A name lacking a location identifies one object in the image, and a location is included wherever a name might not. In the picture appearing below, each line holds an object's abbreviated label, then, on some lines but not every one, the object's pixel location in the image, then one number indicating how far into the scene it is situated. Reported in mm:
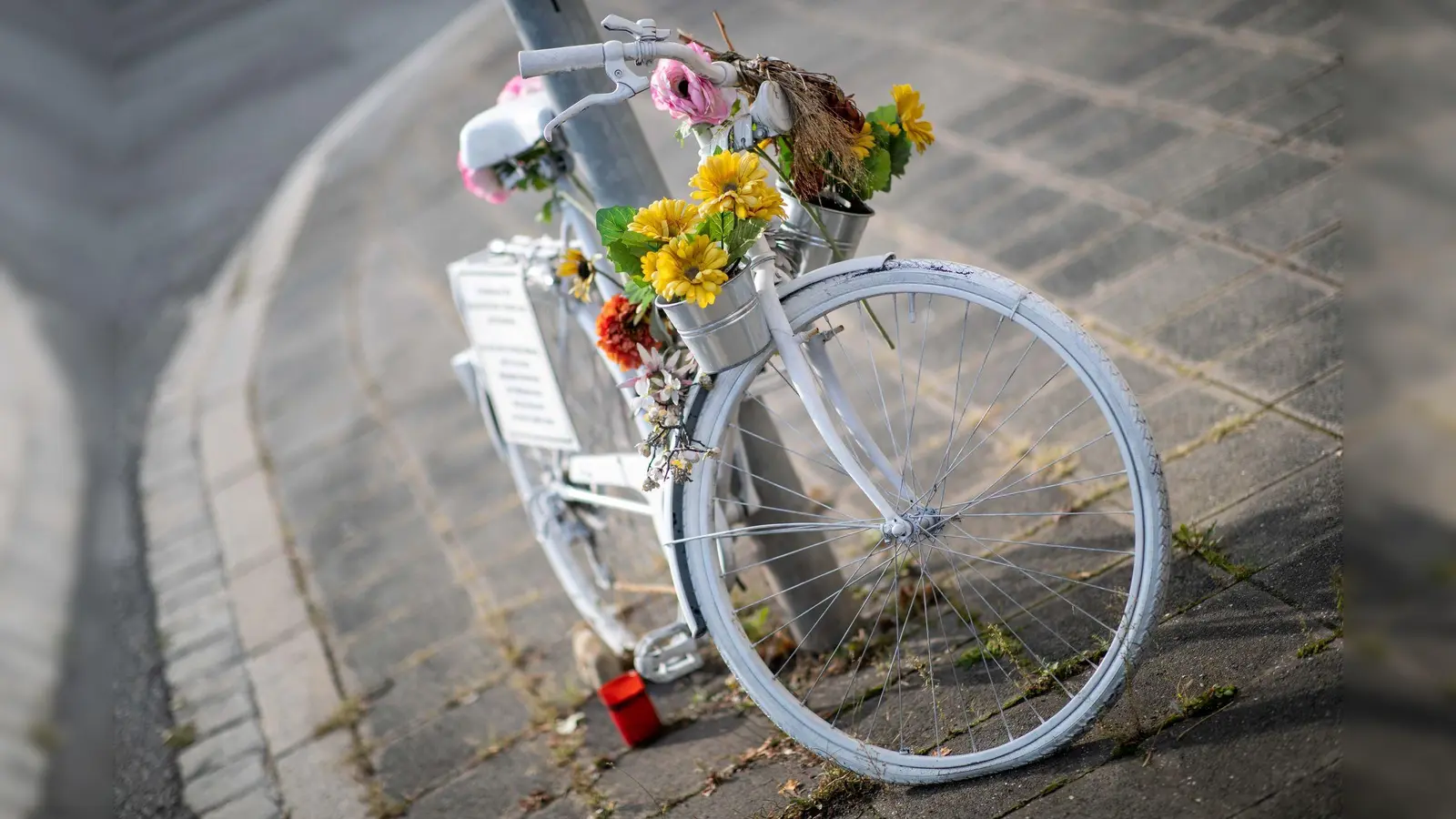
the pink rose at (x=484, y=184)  3102
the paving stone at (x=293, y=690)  3832
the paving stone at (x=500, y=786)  3213
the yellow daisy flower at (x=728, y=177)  2309
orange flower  2619
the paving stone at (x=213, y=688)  4148
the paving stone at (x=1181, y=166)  4320
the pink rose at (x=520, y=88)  3076
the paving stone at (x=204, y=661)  4297
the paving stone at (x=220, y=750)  3842
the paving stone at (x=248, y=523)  4754
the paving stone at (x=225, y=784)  3678
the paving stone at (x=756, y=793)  2732
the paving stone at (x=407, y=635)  3959
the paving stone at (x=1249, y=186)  4074
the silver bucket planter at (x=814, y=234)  2498
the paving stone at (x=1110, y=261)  4105
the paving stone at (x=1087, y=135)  4758
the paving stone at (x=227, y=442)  5328
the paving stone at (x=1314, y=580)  2555
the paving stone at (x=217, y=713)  4008
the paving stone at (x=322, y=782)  3430
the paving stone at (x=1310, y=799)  2105
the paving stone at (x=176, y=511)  5145
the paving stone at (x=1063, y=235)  4355
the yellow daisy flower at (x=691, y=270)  2244
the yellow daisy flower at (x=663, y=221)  2305
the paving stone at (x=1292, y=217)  3842
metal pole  2861
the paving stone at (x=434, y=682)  3701
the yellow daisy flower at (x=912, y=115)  2539
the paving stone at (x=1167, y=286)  3830
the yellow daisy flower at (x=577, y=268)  3000
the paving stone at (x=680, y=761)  2996
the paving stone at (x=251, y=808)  3547
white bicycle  2307
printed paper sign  3234
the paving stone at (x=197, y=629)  4457
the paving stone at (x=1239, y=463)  3055
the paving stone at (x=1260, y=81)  4555
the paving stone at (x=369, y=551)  4410
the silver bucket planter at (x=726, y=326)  2301
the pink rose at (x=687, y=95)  2305
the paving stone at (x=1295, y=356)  3336
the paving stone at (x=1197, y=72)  4781
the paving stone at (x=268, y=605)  4312
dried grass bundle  2332
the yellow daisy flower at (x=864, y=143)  2410
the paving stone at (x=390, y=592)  4207
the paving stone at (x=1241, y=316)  3574
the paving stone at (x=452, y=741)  3422
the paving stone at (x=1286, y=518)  2795
